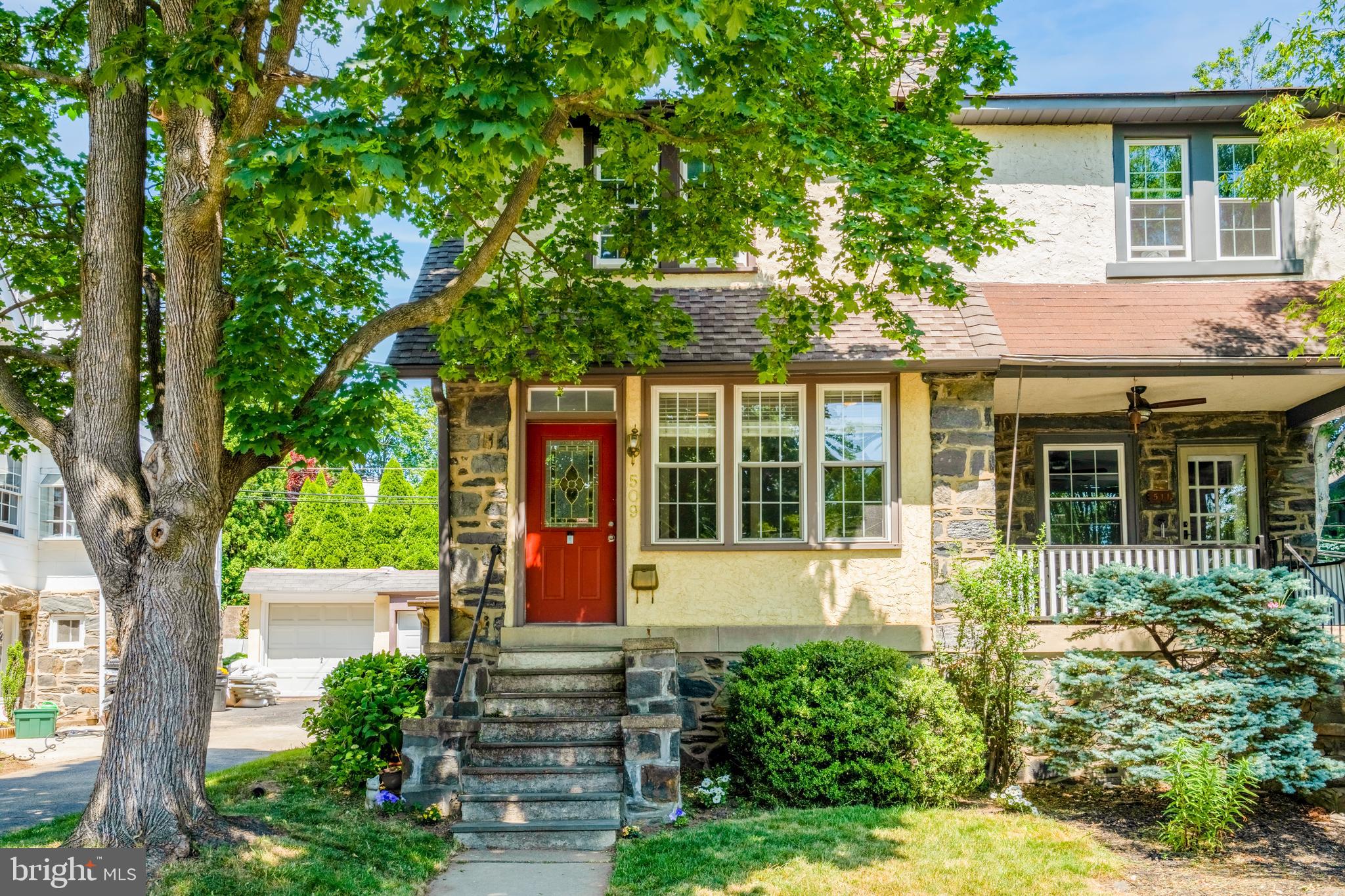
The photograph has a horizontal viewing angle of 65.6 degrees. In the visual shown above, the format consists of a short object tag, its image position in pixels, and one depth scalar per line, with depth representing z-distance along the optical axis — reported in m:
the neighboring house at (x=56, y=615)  17.97
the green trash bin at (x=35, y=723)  15.63
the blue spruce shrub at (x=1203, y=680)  8.00
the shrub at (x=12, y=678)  16.67
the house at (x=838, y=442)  10.00
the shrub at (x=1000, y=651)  9.20
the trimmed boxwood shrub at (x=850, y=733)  8.58
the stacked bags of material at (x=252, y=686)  21.27
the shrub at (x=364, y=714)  9.01
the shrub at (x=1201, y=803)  7.21
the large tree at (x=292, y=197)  5.94
